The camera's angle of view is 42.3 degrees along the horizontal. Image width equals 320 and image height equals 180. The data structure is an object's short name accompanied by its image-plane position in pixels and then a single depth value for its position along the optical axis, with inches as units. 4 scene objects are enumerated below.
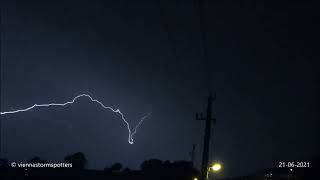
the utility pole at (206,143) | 768.5
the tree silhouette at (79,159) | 2144.2
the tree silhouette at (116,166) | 2107.3
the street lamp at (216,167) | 577.6
